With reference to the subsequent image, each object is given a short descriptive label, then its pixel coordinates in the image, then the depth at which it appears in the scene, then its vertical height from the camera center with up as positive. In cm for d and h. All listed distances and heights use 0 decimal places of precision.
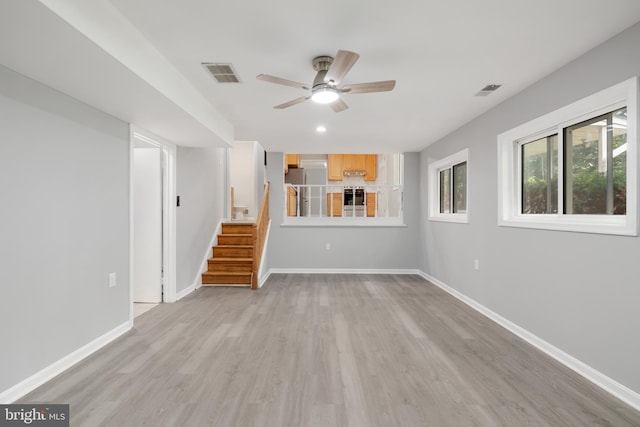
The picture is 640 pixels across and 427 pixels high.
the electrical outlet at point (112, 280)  285 -61
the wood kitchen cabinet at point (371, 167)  864 +131
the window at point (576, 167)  203 +39
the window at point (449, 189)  447 +41
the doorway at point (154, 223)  392 -12
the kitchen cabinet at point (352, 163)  858 +140
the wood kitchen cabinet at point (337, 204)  755 +24
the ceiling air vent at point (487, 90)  286 +117
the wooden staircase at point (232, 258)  491 -73
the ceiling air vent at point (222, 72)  246 +116
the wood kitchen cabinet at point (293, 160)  791 +138
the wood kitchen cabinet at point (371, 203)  788 +28
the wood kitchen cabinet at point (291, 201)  650 +28
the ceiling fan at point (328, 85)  213 +92
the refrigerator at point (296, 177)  788 +94
